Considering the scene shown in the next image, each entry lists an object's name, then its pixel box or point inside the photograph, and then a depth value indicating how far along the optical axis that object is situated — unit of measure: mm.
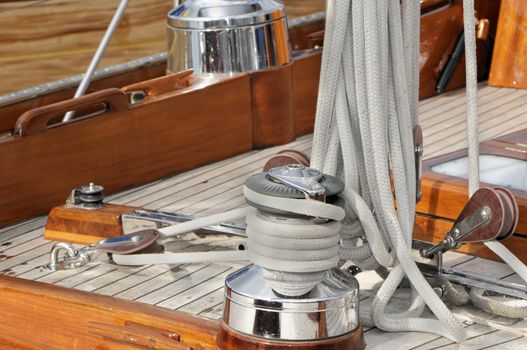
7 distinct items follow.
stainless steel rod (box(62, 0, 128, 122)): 4044
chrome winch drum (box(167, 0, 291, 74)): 3775
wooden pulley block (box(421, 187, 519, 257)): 3055
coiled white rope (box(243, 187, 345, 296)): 2814
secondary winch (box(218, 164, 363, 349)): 2817
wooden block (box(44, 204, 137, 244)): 3487
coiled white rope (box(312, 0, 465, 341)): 3026
